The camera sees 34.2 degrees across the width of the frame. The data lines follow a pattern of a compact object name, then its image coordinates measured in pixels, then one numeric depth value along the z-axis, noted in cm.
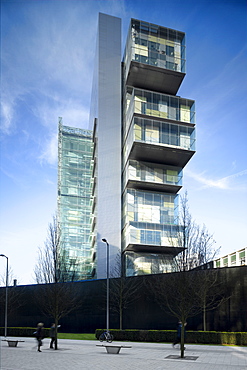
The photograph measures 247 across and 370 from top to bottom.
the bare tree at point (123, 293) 3269
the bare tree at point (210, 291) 2684
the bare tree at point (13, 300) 3900
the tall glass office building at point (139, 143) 4603
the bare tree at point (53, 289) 2739
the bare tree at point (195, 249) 2931
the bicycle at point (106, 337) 2858
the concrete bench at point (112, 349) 2091
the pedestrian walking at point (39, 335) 2227
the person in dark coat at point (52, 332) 2293
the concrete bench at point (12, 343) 2484
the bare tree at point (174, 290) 2025
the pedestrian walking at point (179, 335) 2158
